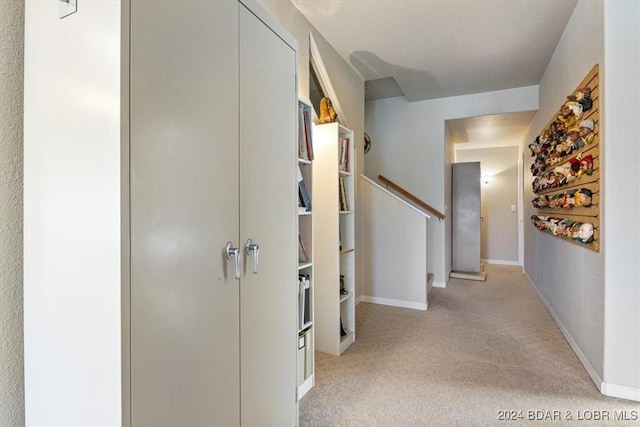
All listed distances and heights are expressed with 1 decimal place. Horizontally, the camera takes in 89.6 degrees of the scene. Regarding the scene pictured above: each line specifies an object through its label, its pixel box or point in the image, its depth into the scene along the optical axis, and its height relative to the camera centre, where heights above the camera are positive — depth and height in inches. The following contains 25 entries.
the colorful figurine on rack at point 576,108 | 82.0 +26.9
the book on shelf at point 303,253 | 74.2 -9.5
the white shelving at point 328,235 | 88.9 -6.6
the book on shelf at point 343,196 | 94.4 +4.9
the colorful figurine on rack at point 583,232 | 76.9 -4.8
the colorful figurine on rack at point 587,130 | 77.4 +20.3
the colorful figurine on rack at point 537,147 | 126.4 +27.4
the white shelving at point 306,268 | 70.3 -12.8
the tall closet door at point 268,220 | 41.2 -1.2
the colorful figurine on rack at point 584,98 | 78.4 +28.5
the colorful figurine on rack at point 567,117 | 89.1 +27.7
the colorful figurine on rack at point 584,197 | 78.4 +3.8
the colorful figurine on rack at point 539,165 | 126.6 +19.8
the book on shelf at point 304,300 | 70.4 -19.7
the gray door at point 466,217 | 196.9 -2.8
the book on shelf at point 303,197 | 70.0 +3.3
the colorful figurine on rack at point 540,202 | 122.2 +4.5
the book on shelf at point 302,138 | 68.5 +15.9
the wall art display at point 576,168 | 76.4 +12.5
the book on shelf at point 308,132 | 70.2 +17.6
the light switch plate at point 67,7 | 28.2 +18.1
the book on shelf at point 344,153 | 95.9 +17.7
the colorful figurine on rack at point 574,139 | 84.0 +19.6
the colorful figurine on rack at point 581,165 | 78.8 +12.3
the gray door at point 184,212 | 27.7 +0.0
